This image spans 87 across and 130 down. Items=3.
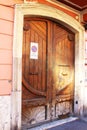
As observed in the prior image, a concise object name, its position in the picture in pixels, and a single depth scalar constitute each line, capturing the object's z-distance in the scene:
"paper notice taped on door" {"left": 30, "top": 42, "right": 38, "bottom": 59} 2.58
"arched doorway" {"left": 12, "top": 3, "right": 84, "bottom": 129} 2.22
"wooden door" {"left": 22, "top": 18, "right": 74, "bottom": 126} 2.53
